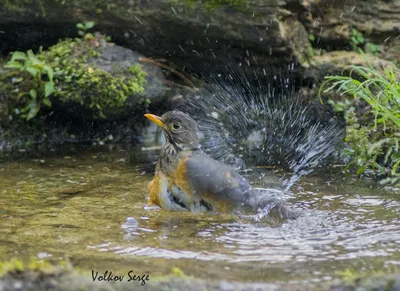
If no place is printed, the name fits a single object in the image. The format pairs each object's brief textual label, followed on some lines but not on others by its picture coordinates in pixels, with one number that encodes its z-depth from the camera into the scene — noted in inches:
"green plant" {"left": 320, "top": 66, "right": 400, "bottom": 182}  463.8
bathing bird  431.8
